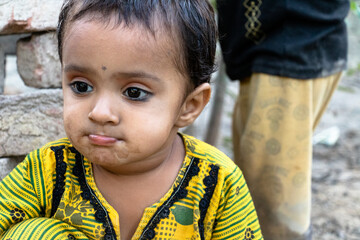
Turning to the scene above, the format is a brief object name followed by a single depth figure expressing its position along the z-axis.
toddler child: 0.63
